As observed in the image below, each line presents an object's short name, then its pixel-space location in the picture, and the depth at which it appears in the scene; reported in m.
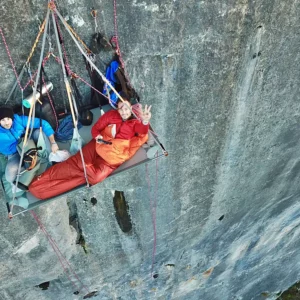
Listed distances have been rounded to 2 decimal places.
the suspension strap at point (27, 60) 3.23
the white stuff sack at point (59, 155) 3.52
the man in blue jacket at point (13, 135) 3.28
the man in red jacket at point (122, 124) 3.41
